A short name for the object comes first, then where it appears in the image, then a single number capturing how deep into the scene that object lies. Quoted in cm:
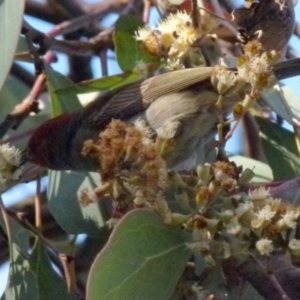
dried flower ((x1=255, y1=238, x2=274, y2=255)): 386
